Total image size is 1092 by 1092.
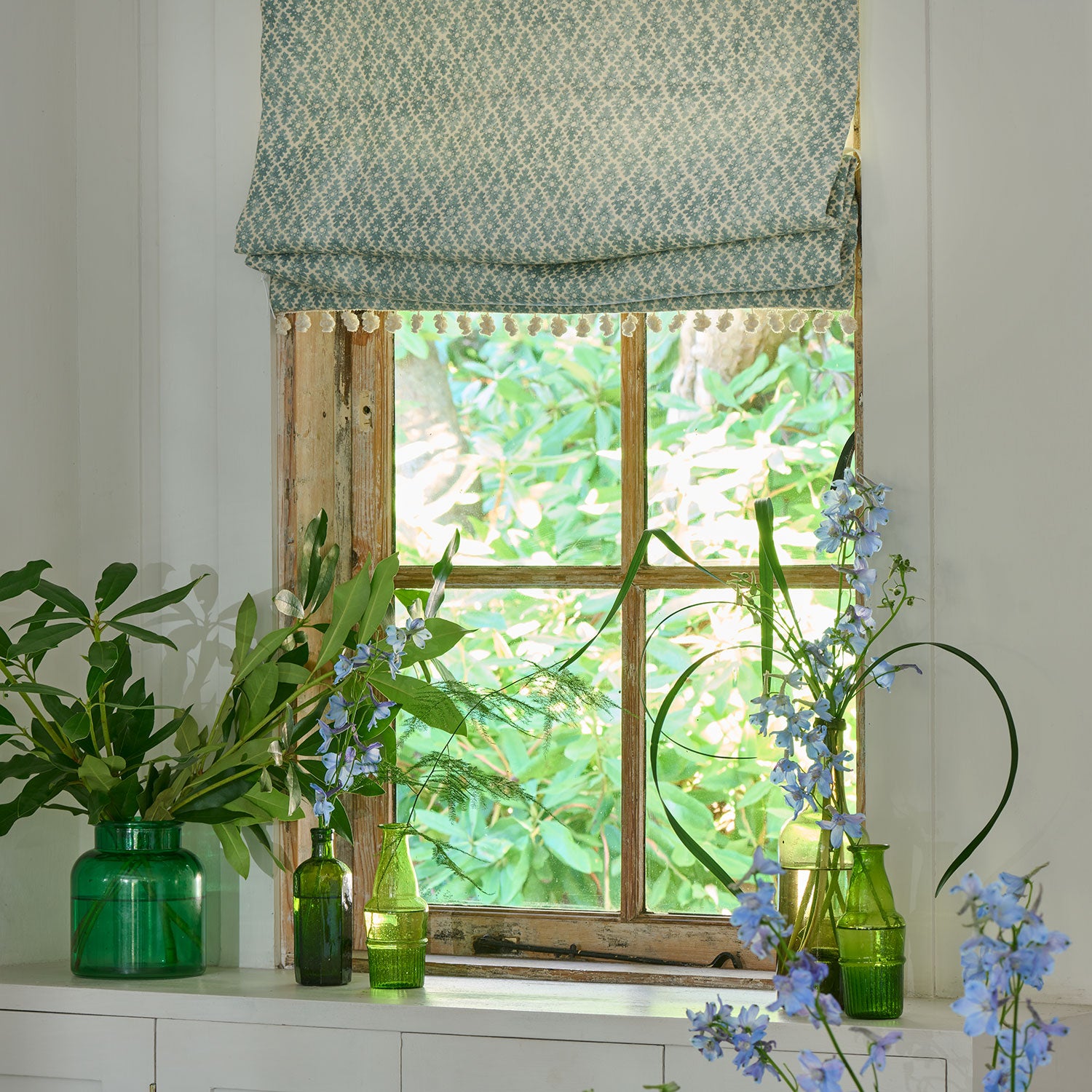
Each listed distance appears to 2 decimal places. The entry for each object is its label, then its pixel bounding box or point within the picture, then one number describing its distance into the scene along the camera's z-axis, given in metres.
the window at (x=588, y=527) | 4.19
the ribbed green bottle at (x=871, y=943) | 3.86
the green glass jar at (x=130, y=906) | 4.07
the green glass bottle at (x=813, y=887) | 3.90
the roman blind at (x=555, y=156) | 4.04
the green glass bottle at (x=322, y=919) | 4.06
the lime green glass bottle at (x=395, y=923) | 4.04
